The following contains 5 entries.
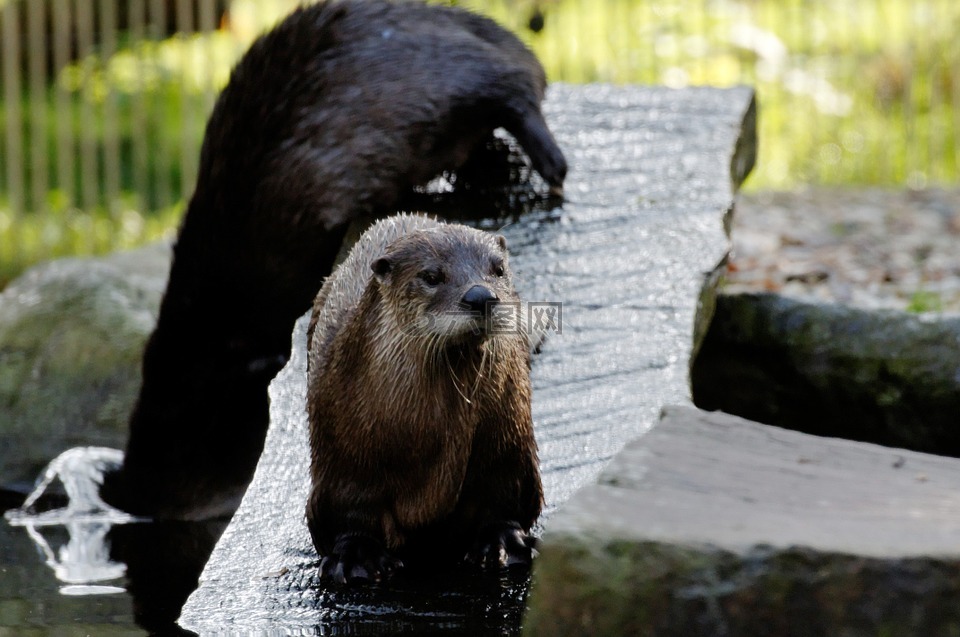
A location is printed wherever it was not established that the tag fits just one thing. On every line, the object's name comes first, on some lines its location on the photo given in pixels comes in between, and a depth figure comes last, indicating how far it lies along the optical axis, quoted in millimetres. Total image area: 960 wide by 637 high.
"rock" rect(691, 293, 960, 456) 8594
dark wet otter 9320
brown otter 5398
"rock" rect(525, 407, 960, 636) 3998
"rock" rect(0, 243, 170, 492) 9805
